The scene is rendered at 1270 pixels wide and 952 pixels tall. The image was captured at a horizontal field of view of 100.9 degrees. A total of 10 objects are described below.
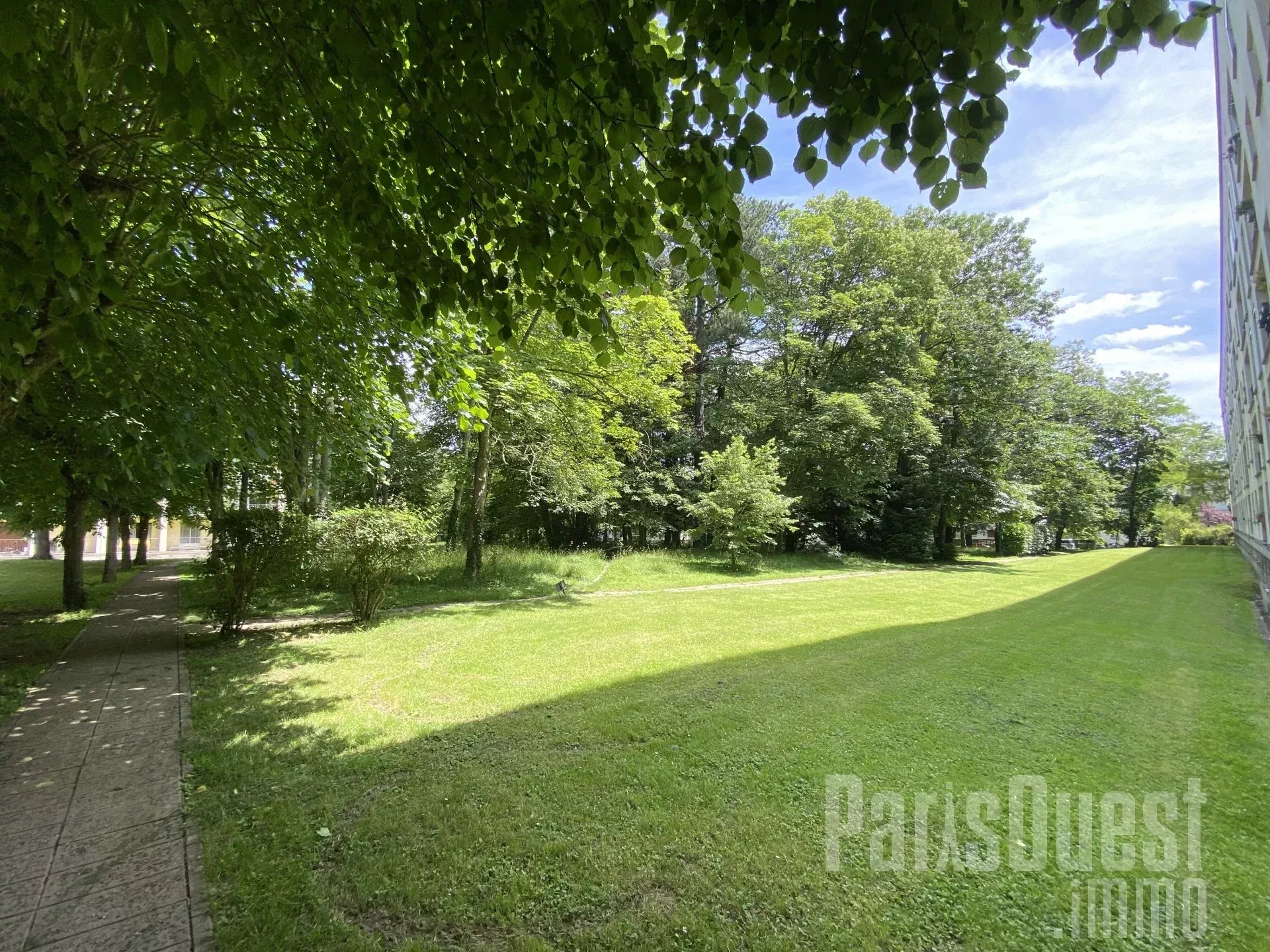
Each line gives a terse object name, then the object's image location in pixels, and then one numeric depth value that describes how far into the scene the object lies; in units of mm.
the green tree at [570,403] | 12133
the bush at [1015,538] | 29219
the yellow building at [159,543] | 37562
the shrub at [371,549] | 8305
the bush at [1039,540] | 31833
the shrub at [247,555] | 7648
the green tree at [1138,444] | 39438
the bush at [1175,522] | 43406
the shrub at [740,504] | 16531
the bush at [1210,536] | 40406
